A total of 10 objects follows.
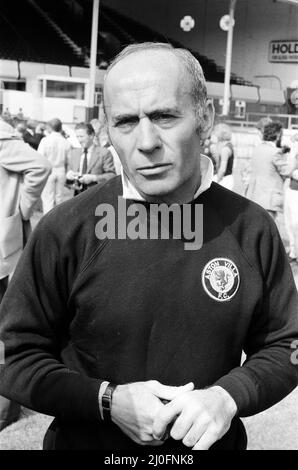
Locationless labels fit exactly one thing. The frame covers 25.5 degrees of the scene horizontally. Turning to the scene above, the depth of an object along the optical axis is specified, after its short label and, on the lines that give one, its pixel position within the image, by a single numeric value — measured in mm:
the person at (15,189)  3682
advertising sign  30375
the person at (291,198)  7448
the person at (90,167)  7520
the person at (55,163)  8734
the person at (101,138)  7809
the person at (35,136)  10777
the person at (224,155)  8648
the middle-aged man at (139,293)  1288
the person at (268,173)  7746
